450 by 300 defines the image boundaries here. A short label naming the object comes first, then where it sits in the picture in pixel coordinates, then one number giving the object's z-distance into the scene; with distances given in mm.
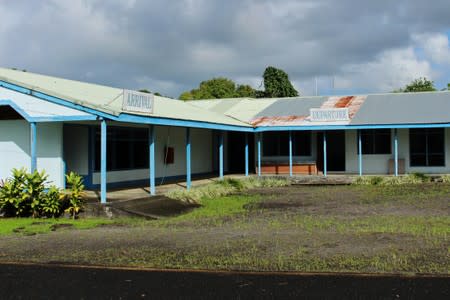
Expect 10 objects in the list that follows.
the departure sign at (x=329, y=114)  21578
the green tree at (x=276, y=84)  48875
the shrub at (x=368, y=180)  20016
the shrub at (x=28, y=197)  12188
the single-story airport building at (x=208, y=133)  13461
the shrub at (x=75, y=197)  11920
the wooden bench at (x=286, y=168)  23406
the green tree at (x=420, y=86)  46844
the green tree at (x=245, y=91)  53906
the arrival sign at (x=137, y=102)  13193
